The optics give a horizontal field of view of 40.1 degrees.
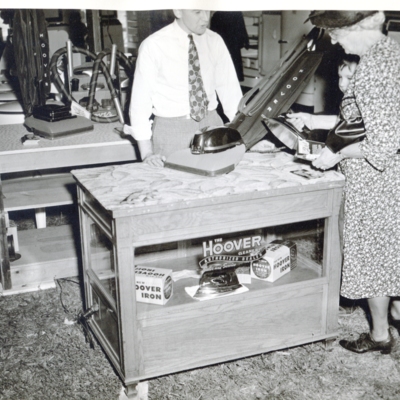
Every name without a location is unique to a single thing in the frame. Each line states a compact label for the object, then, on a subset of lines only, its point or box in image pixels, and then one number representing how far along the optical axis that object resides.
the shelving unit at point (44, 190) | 2.74
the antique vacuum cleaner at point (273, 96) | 2.25
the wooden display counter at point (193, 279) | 1.82
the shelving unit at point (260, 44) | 4.81
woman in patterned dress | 1.80
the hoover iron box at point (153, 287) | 1.96
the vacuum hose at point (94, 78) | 3.25
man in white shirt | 2.33
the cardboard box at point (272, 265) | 2.13
